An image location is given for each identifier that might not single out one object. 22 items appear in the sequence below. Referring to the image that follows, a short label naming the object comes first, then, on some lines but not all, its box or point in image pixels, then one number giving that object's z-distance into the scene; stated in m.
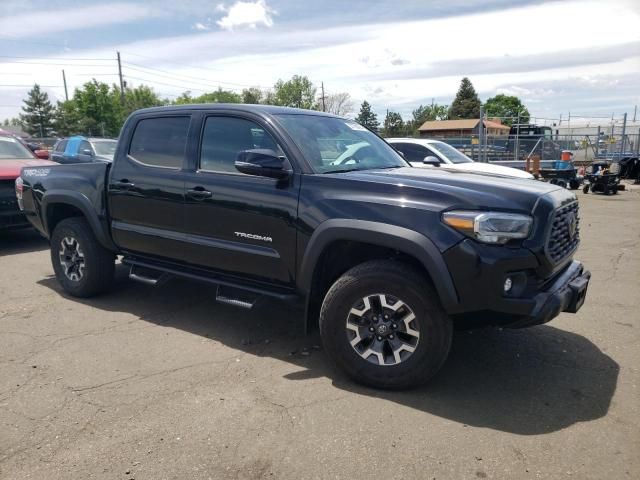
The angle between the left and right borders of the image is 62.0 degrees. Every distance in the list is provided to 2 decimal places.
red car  7.75
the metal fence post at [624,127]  23.63
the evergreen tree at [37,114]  77.88
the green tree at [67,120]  68.81
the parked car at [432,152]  11.71
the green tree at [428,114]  93.82
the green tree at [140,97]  81.31
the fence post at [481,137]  20.55
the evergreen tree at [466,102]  91.75
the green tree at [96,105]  68.94
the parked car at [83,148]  13.02
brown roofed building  76.12
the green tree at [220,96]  96.50
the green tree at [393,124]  62.19
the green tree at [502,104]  102.75
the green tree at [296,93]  88.62
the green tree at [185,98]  94.62
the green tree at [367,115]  88.88
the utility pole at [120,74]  54.69
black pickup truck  3.23
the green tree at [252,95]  80.50
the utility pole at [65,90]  80.06
